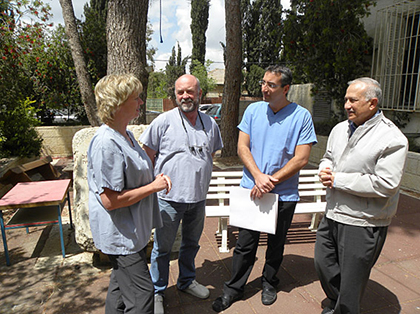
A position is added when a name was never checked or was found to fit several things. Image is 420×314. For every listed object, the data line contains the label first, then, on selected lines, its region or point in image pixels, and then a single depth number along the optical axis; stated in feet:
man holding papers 7.96
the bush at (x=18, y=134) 23.25
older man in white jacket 6.23
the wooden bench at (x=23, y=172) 17.99
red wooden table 10.53
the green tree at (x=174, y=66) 121.39
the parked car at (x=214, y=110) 52.20
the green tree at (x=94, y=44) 32.04
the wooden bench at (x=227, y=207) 11.66
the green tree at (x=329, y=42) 25.62
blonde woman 5.45
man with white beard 7.73
